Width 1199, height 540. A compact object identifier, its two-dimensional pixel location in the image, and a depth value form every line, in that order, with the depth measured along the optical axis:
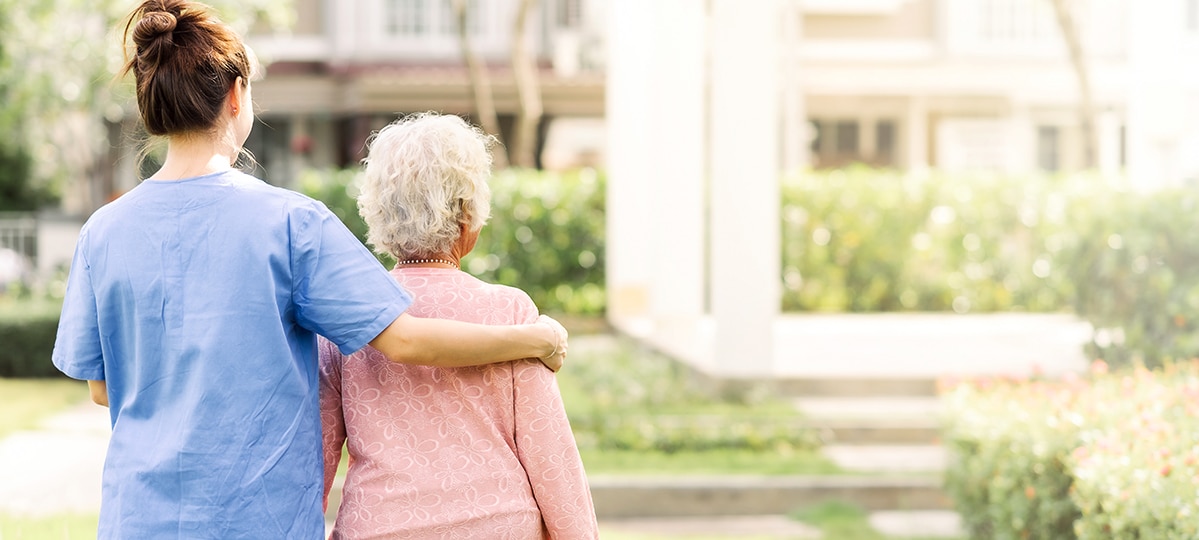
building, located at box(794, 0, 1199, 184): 26.45
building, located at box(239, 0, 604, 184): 25.36
